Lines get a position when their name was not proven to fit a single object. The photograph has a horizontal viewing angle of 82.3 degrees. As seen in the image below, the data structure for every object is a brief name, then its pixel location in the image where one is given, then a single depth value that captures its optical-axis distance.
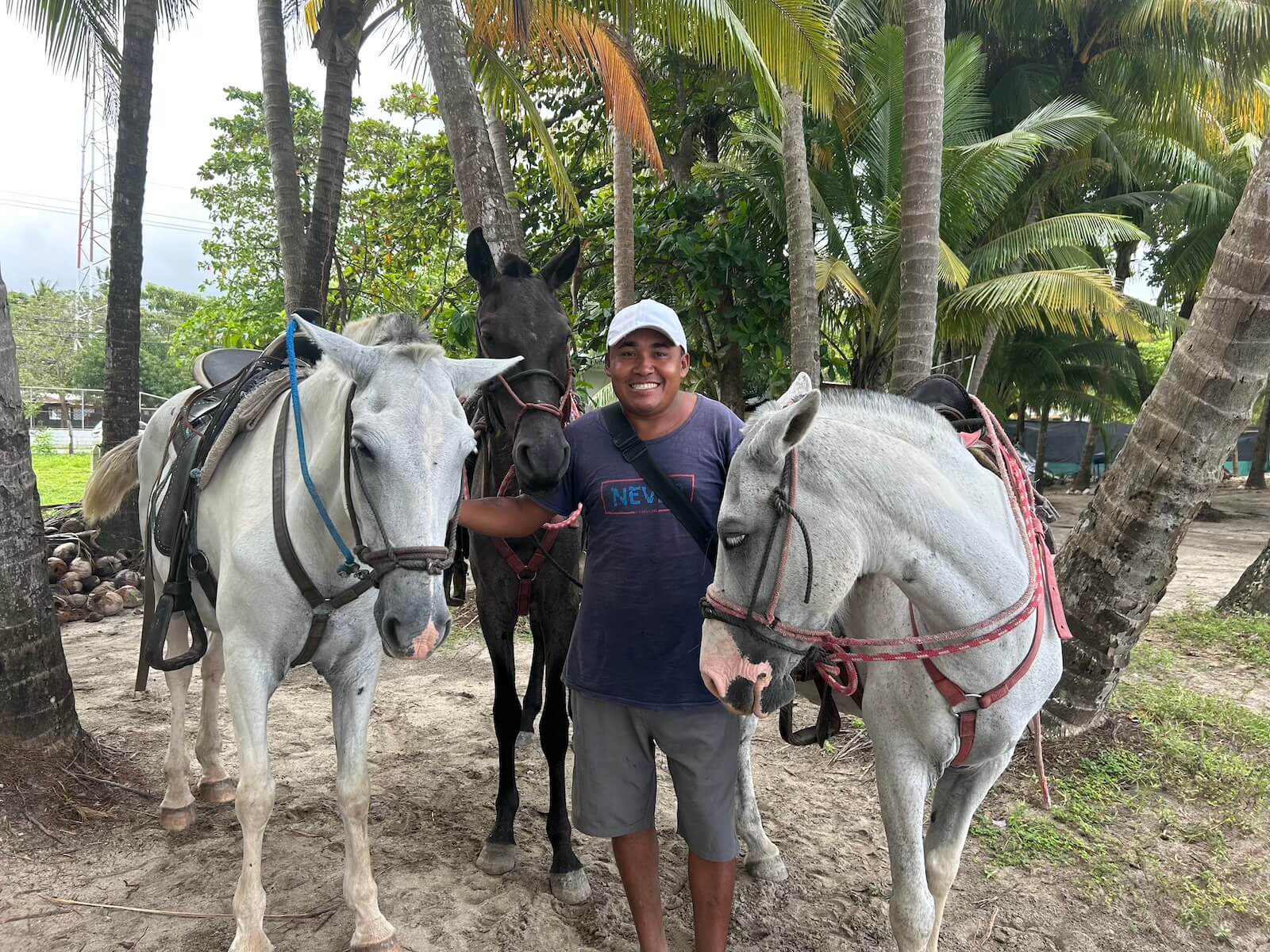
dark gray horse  2.70
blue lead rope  2.07
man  2.05
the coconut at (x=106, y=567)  7.25
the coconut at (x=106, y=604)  6.66
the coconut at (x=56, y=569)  6.85
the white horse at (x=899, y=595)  1.67
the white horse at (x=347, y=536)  1.83
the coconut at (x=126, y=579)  7.05
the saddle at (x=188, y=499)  2.68
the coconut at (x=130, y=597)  6.91
